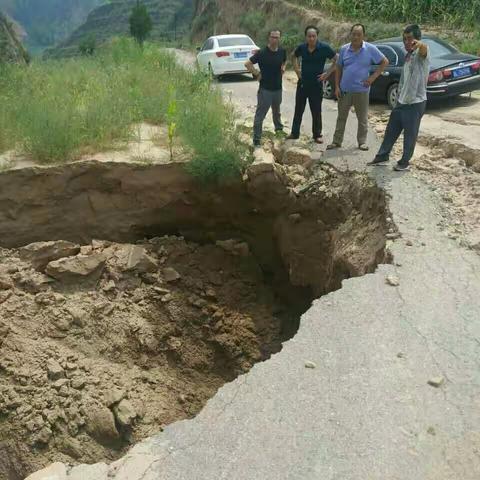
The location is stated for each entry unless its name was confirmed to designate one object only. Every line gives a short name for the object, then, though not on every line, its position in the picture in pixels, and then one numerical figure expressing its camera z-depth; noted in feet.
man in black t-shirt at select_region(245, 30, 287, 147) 23.53
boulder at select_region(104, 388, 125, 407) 17.37
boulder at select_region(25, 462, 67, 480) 10.18
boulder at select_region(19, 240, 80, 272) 21.74
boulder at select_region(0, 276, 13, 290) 20.48
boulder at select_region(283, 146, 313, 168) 23.91
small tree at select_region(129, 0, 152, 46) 123.13
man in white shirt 19.74
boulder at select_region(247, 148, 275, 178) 23.31
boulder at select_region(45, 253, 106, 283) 21.06
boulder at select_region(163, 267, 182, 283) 22.95
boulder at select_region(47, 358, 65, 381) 17.84
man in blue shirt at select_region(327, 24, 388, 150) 22.61
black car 31.73
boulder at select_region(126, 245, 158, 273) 22.40
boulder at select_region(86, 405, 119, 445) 16.61
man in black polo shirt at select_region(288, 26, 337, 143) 23.18
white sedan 49.32
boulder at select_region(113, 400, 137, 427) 16.92
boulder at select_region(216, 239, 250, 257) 25.17
